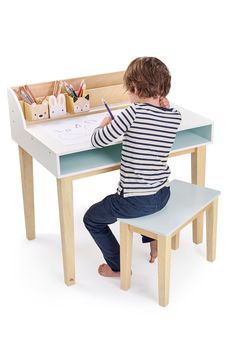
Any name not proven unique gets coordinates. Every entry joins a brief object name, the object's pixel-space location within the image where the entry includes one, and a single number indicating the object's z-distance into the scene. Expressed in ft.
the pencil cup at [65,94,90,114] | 12.22
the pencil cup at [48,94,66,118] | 11.96
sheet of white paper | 11.05
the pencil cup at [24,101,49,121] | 11.78
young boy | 10.28
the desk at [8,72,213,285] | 10.81
